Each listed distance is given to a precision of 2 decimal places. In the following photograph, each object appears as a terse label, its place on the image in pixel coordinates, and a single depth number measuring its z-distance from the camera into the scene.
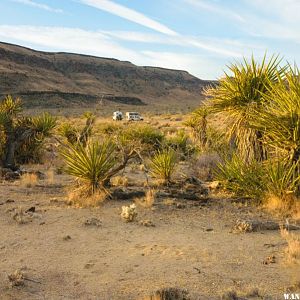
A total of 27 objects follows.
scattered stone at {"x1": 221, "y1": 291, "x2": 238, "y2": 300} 4.97
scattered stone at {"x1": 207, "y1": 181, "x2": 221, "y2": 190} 11.15
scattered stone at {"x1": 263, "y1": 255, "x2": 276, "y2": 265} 6.22
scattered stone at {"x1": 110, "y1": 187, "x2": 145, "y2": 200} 10.28
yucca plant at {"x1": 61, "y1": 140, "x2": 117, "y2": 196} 10.04
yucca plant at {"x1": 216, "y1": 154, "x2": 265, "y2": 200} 9.58
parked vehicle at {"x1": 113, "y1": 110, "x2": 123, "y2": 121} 45.53
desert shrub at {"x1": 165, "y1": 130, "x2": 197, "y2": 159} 18.92
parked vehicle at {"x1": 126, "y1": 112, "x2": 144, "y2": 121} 44.94
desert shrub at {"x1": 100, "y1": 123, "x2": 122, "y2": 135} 25.72
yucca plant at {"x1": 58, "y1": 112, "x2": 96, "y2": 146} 19.96
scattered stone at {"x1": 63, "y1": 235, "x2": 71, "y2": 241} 7.34
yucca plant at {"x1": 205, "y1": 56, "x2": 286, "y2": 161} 10.29
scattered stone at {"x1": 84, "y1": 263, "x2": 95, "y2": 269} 6.17
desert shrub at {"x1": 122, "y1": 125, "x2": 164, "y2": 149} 18.89
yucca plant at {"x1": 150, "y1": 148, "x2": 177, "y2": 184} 11.93
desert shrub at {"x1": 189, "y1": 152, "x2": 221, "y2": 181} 13.18
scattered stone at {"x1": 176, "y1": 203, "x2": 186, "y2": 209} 9.56
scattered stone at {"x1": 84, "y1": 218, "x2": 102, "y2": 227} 8.15
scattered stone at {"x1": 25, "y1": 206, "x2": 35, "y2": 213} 9.01
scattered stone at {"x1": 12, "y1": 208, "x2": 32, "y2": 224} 8.29
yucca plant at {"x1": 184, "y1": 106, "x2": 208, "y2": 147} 18.03
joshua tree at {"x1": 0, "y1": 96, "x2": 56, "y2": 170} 14.62
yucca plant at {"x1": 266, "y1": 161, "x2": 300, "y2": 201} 8.82
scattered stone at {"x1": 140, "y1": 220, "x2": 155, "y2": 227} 8.19
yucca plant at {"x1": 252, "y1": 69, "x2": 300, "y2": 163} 8.80
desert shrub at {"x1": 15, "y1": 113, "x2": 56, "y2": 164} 15.73
